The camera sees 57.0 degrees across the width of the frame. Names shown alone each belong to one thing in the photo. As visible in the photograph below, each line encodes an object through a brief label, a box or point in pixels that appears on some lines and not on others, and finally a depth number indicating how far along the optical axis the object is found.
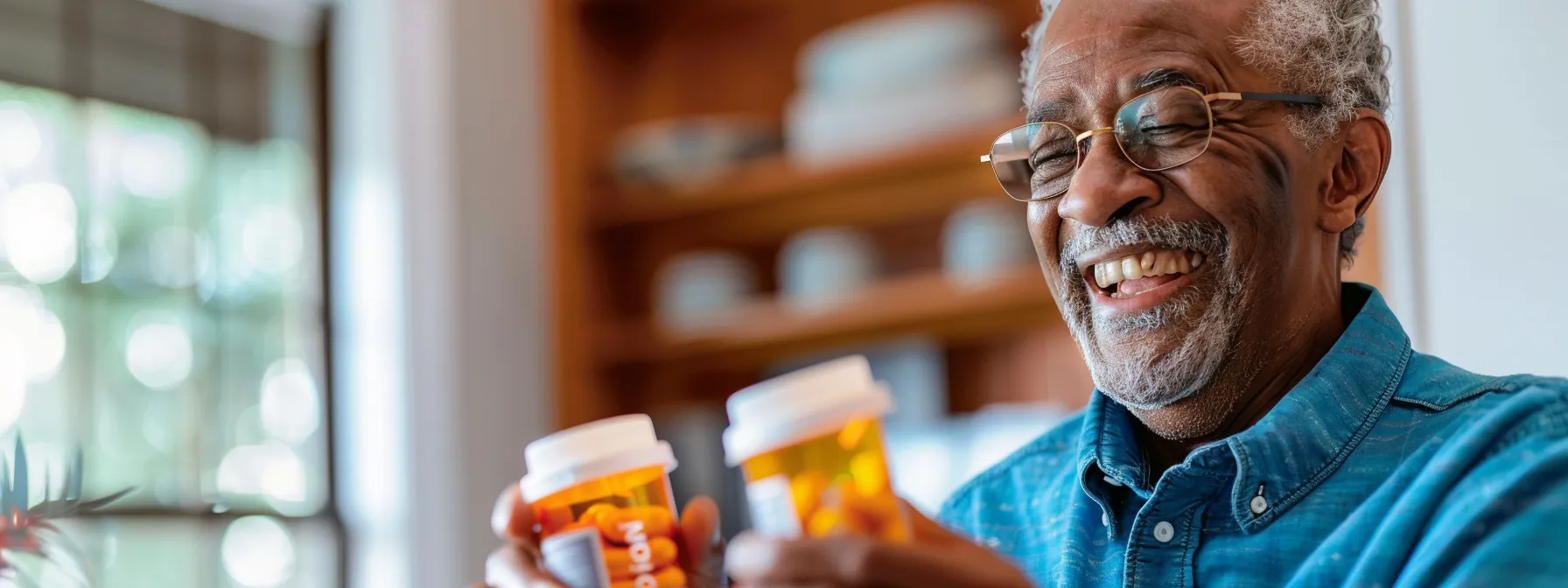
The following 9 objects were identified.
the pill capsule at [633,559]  0.87
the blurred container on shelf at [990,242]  2.31
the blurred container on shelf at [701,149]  2.63
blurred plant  1.51
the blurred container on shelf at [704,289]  2.61
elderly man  0.94
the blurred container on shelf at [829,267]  2.49
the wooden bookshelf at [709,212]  2.49
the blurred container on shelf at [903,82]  2.33
